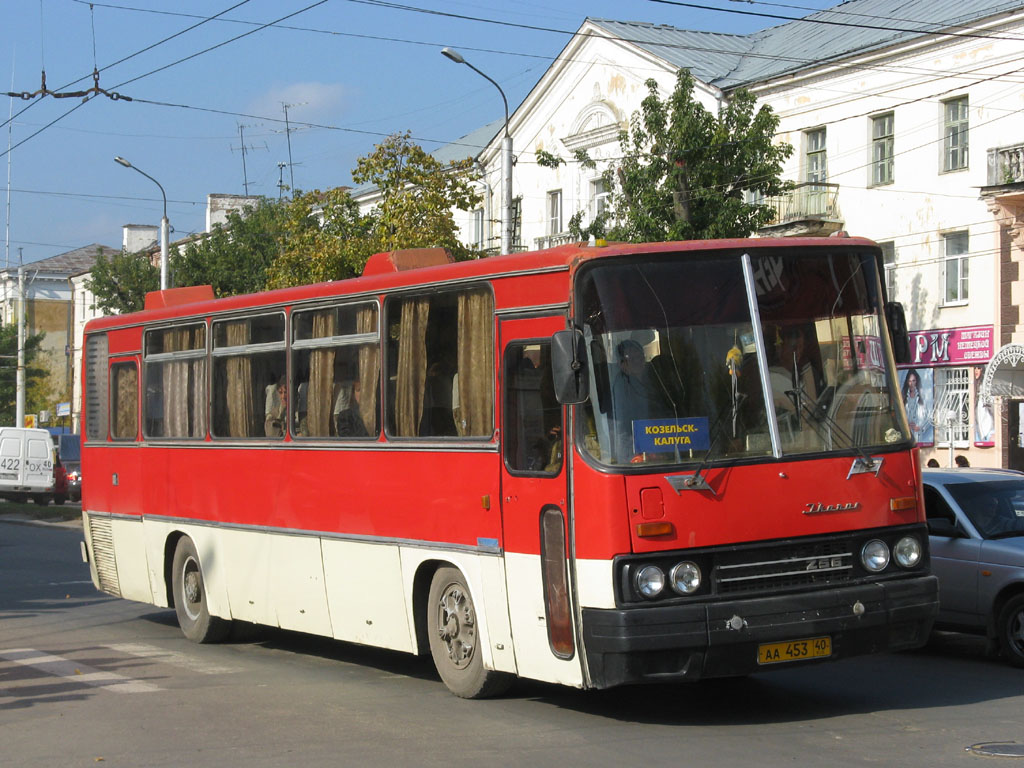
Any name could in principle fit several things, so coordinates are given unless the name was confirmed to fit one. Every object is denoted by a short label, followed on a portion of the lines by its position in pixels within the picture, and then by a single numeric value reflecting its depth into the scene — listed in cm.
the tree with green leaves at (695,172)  2847
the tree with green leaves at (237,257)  5784
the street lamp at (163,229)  4240
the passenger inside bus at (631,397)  845
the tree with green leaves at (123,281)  6769
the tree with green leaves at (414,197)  3294
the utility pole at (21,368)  6419
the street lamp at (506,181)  2989
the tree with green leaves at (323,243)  3378
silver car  1150
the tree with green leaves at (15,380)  7556
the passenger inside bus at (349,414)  1104
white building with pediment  3216
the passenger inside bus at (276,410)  1207
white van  4094
